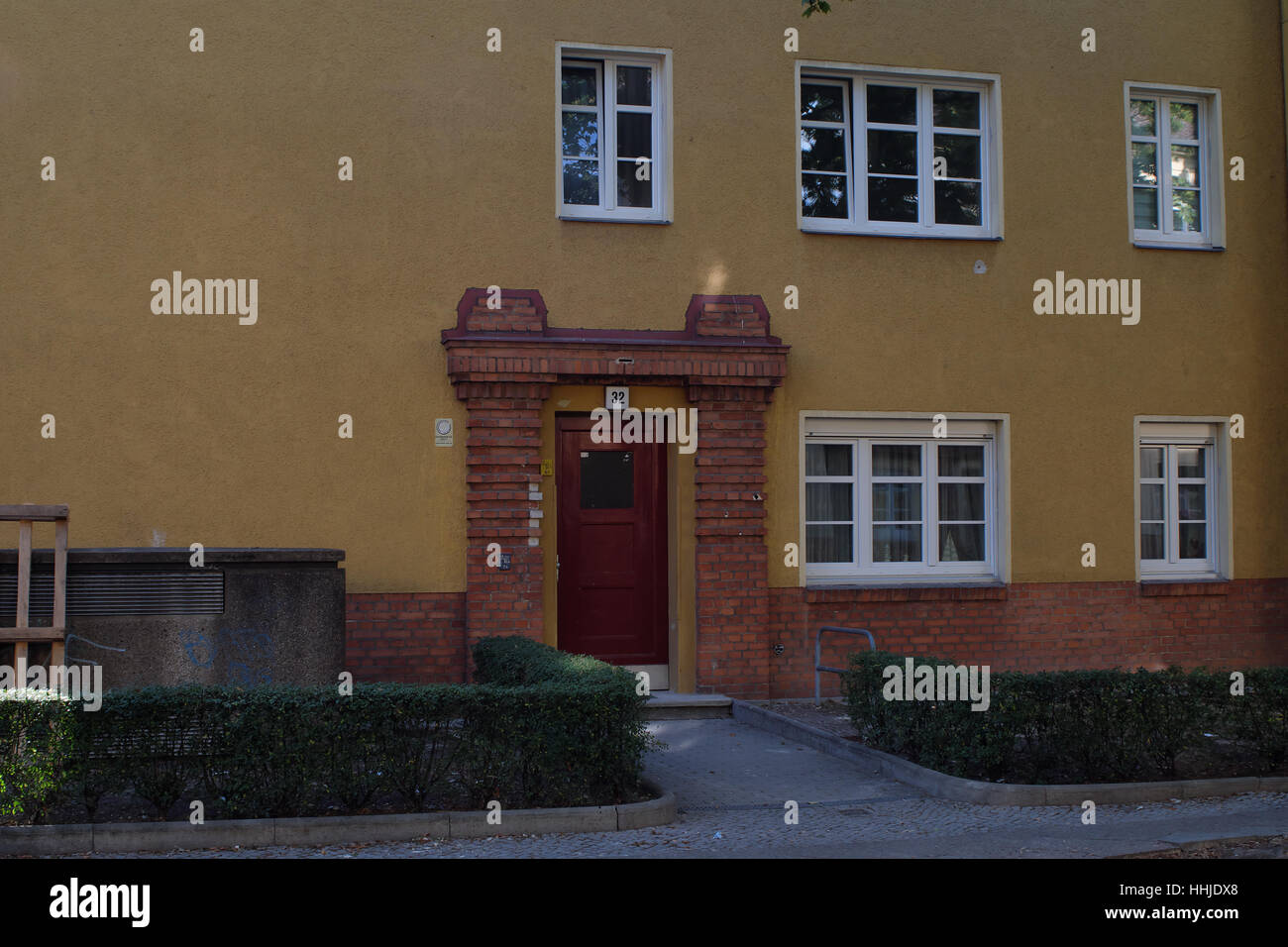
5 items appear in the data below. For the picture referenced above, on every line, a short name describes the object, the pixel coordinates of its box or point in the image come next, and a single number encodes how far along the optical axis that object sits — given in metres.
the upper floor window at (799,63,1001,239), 12.15
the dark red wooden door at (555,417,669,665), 11.55
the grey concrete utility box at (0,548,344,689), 8.29
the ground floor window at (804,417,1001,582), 12.05
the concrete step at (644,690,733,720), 11.04
